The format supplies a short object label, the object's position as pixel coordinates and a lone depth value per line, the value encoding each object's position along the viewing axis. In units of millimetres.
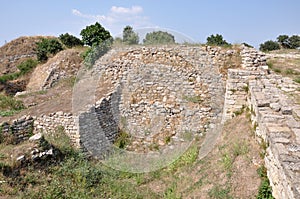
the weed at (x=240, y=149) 6133
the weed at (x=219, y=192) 5309
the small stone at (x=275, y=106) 6072
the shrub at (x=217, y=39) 14300
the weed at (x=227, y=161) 6059
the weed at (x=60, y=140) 8977
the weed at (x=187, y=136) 9609
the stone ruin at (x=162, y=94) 8617
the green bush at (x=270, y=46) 22466
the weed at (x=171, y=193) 6521
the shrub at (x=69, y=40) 20875
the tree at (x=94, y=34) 17156
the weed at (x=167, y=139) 9884
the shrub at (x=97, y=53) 12430
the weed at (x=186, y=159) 7805
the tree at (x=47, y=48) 18875
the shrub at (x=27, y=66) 19056
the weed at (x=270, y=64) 10035
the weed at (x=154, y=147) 9781
